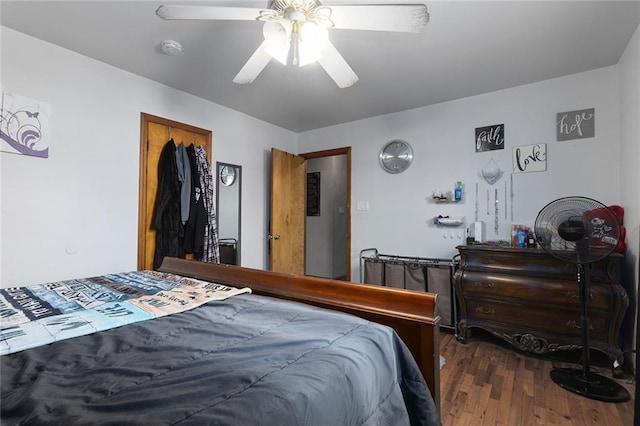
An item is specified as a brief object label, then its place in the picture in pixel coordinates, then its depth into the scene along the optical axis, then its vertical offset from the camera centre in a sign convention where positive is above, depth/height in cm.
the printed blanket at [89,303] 95 -38
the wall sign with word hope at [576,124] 245 +84
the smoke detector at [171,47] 208 +127
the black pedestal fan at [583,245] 181 -17
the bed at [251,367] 58 -39
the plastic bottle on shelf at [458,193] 300 +27
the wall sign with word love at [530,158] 264 +57
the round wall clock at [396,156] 337 +75
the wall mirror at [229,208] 332 +10
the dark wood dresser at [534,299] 200 -62
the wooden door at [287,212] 371 +8
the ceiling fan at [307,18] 128 +93
